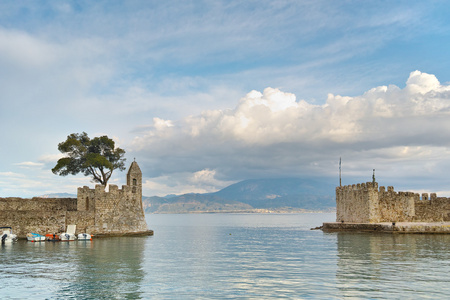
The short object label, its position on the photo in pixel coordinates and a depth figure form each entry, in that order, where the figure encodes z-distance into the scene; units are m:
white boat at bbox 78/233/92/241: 47.84
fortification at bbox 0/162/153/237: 48.22
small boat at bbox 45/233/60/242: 47.28
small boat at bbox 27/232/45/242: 46.38
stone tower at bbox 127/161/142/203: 55.66
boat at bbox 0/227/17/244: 45.09
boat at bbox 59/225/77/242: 47.38
